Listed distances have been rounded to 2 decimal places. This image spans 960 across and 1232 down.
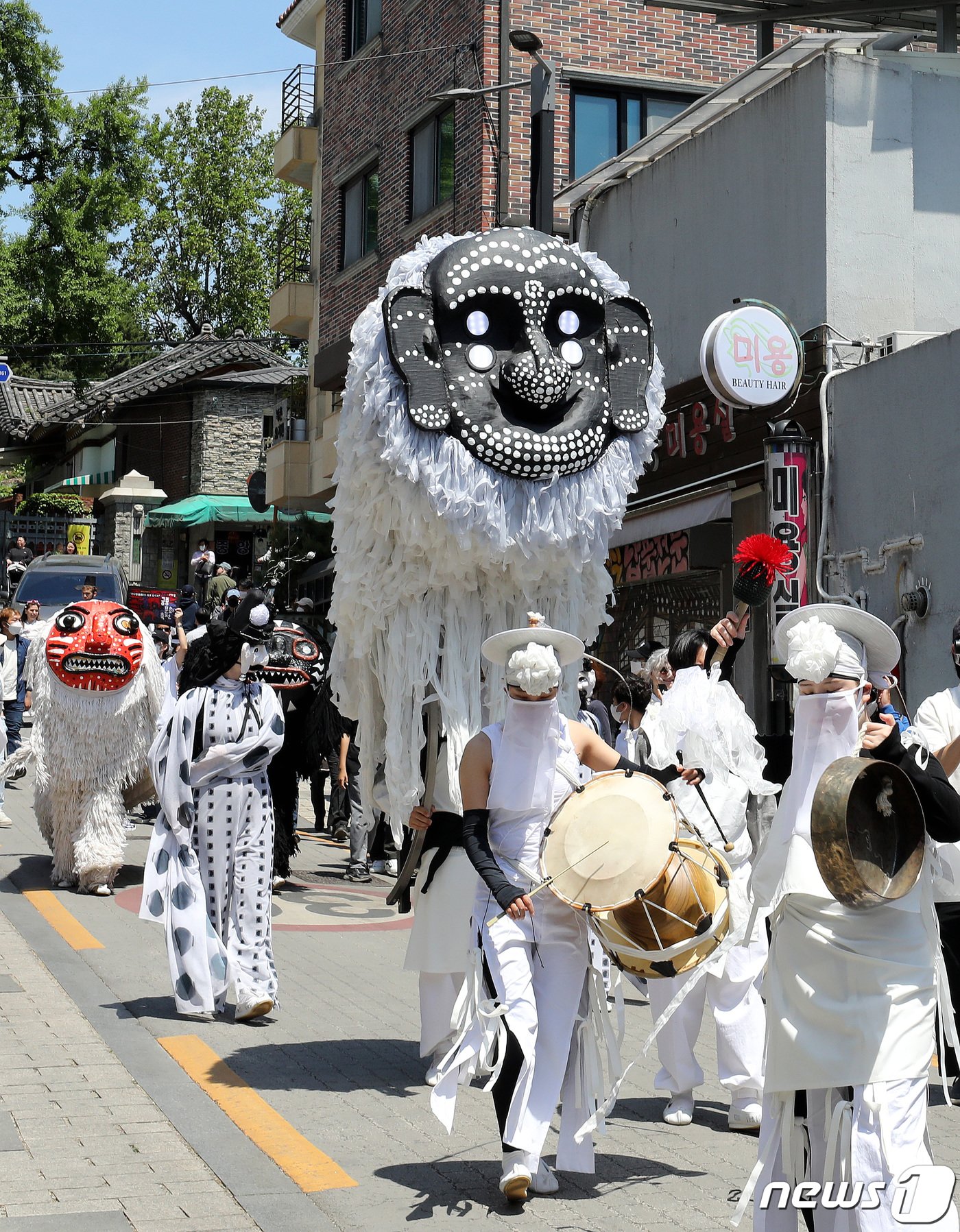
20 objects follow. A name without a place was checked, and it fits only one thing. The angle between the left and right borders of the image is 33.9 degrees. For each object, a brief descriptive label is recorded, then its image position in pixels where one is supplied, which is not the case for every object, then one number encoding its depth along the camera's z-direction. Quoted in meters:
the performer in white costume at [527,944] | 4.93
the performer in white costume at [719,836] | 5.89
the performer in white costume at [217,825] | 7.35
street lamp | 15.31
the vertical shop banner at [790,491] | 13.59
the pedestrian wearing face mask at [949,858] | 6.02
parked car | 22.59
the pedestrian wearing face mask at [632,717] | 6.80
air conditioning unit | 13.38
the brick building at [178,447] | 35.75
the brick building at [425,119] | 20.78
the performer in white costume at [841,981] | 3.97
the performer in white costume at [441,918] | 6.19
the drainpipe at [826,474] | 13.76
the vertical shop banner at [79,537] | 31.62
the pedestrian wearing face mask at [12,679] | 15.69
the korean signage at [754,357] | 13.24
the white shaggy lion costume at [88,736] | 10.57
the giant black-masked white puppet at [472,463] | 6.04
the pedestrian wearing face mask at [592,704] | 10.09
